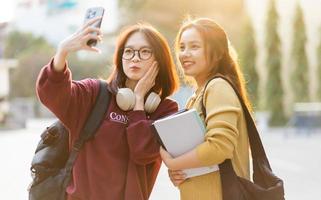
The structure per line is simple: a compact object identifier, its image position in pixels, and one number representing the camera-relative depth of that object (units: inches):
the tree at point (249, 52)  571.2
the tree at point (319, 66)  565.3
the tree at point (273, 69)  570.6
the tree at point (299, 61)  569.0
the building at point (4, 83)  668.7
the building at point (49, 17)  1202.6
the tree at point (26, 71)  848.3
